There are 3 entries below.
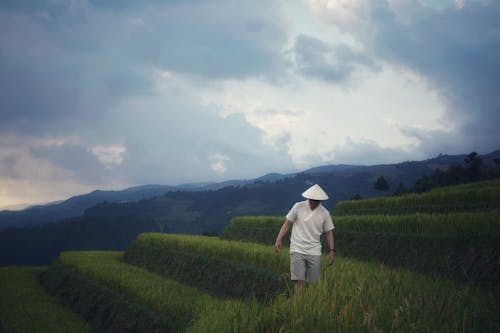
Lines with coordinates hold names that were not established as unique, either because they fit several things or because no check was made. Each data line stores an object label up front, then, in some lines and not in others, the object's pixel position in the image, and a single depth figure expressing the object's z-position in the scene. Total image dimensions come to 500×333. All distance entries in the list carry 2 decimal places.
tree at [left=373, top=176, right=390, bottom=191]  39.90
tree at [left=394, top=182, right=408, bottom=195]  46.22
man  6.90
